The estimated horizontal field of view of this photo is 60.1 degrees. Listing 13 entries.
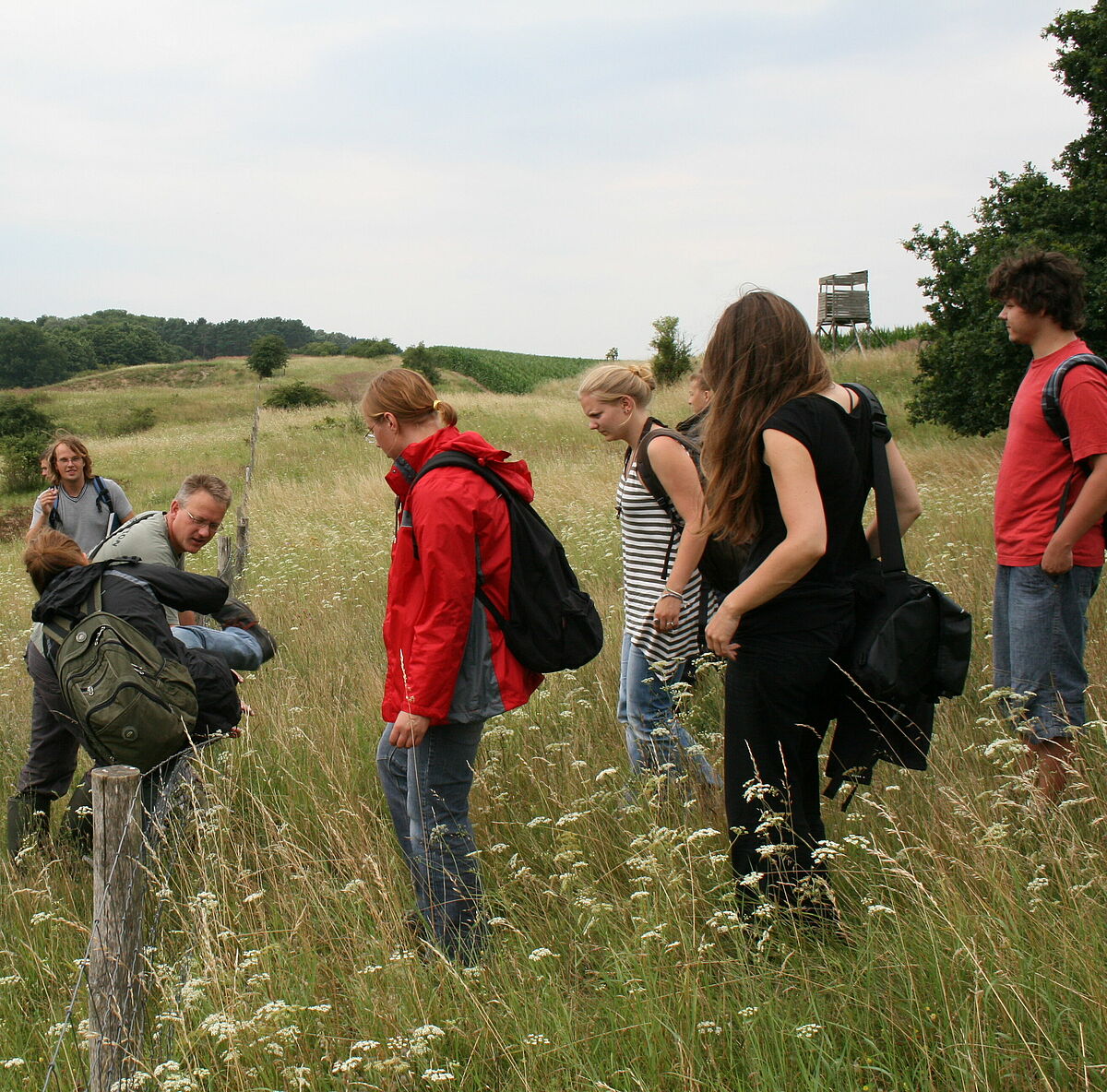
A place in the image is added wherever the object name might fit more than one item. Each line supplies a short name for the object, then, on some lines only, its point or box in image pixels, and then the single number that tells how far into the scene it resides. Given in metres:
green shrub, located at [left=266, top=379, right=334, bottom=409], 49.66
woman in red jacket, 3.00
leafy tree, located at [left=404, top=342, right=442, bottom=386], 59.48
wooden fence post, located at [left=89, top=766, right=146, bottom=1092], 2.59
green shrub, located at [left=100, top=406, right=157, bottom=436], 52.28
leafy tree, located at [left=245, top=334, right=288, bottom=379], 70.94
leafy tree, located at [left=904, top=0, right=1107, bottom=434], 15.14
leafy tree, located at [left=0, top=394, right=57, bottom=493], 32.88
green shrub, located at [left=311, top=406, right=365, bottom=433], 31.50
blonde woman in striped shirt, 3.79
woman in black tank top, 2.67
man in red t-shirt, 3.43
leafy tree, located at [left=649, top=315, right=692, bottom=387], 32.84
